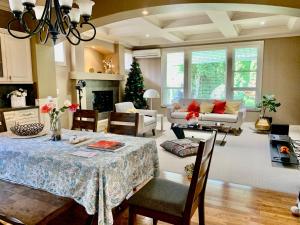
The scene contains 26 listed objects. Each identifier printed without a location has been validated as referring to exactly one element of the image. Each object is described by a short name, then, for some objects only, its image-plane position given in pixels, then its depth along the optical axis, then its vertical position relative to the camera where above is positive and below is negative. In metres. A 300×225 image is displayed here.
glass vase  2.10 -0.36
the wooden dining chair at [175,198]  1.43 -0.76
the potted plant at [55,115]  2.09 -0.24
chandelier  1.94 +0.72
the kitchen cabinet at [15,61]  3.72 +0.51
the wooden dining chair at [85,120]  2.73 -0.37
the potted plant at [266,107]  5.73 -0.47
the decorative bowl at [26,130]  2.22 -0.39
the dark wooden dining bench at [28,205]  1.32 -0.75
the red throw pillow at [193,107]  6.25 -0.47
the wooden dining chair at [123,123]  2.53 -0.38
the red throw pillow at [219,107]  6.04 -0.46
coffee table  4.65 -0.82
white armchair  5.02 -0.65
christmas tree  7.26 +0.09
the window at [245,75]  6.63 +0.45
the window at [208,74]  7.04 +0.50
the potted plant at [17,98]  3.94 -0.14
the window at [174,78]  7.62 +0.41
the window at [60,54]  5.36 +0.86
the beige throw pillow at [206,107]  6.21 -0.48
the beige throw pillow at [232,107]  5.96 -0.46
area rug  2.92 -1.17
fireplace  6.55 -0.32
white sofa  5.50 -0.72
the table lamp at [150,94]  6.56 -0.12
